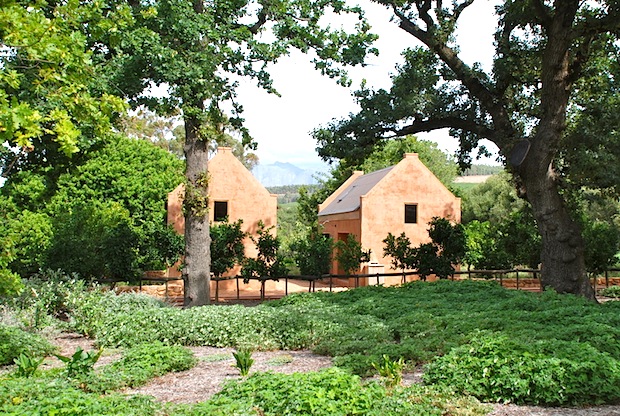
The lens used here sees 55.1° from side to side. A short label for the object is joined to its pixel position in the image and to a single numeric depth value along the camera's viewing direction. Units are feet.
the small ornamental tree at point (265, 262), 62.59
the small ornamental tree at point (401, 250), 67.41
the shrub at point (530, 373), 20.18
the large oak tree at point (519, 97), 47.93
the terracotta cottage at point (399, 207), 91.09
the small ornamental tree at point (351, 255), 66.59
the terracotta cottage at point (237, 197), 85.10
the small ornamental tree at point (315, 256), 65.16
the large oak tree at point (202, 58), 44.09
